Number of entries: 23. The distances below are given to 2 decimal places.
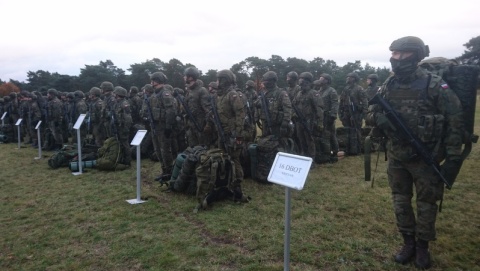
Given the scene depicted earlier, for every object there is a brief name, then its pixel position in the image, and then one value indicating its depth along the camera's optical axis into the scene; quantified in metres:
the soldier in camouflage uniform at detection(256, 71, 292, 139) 7.48
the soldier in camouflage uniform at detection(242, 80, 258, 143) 6.79
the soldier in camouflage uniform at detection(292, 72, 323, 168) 8.60
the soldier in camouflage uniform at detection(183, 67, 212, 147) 6.86
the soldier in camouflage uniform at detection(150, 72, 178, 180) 7.44
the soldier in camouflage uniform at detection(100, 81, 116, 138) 9.83
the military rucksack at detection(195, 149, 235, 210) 5.79
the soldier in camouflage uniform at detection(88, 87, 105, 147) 10.55
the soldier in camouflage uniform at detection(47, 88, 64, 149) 12.73
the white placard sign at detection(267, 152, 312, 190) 2.97
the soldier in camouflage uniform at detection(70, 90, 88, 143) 12.54
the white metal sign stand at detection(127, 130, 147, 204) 5.95
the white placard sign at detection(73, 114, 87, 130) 8.36
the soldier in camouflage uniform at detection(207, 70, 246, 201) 6.14
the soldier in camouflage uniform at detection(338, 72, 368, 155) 10.08
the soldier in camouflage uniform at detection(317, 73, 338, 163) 9.30
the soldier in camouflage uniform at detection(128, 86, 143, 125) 11.52
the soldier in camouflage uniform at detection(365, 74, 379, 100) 10.24
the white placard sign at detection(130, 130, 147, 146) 5.98
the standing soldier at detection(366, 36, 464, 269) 3.47
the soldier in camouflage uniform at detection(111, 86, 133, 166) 9.10
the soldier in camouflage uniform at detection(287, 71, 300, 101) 8.99
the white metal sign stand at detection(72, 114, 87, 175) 8.29
